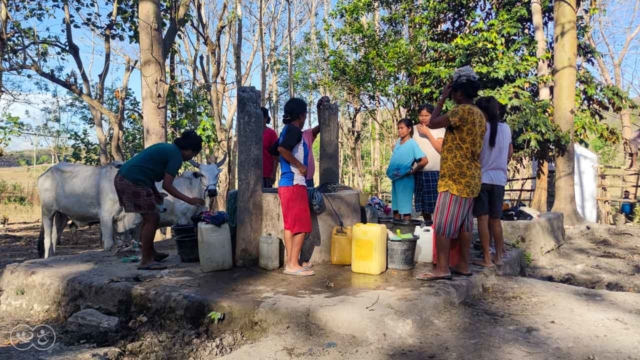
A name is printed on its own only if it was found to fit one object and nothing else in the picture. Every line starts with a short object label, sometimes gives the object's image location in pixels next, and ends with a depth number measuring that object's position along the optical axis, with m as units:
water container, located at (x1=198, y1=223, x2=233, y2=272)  4.75
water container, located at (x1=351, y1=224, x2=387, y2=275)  4.59
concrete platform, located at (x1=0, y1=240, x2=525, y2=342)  3.56
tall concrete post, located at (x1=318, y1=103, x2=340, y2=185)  6.24
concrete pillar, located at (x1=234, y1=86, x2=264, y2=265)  4.88
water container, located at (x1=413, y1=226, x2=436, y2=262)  5.02
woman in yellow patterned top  3.98
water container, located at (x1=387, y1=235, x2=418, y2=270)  4.71
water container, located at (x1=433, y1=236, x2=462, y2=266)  4.54
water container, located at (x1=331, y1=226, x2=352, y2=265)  4.95
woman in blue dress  5.44
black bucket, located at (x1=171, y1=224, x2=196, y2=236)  5.27
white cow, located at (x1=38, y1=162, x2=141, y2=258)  7.11
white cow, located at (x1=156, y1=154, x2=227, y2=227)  7.82
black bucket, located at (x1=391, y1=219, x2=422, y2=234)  5.41
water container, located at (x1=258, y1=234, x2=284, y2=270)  4.81
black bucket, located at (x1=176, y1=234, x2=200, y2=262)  5.21
